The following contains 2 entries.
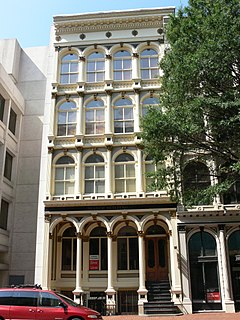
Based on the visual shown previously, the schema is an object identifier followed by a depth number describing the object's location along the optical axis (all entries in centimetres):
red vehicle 1266
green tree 1473
